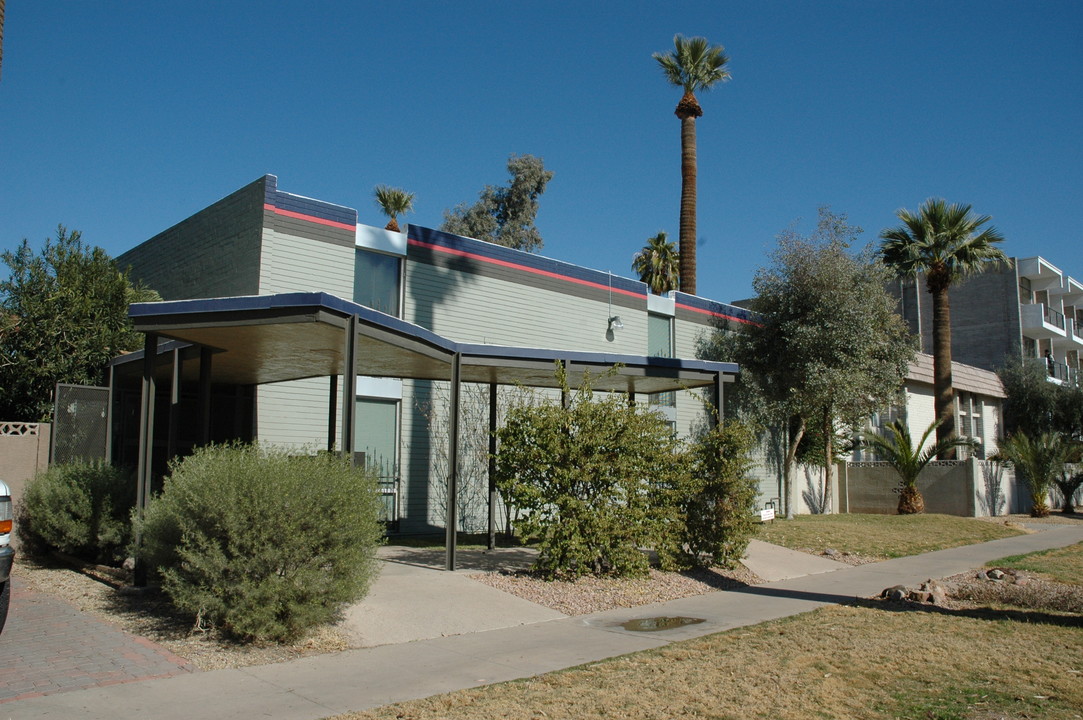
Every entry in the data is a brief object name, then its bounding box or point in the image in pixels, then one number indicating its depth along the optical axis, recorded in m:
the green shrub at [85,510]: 10.50
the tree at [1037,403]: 35.97
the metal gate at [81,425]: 12.24
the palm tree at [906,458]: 24.78
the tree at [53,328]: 14.12
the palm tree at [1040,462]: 26.72
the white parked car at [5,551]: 6.30
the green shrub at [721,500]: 12.34
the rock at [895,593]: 10.55
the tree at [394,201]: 38.31
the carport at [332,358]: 9.19
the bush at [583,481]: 10.82
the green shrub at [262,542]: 7.17
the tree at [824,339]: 22.12
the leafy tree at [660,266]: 38.84
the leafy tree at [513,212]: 39.59
